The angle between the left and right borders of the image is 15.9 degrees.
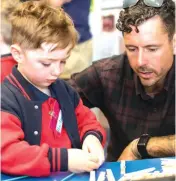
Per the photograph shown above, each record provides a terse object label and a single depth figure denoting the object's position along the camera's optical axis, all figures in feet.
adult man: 5.51
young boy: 4.56
